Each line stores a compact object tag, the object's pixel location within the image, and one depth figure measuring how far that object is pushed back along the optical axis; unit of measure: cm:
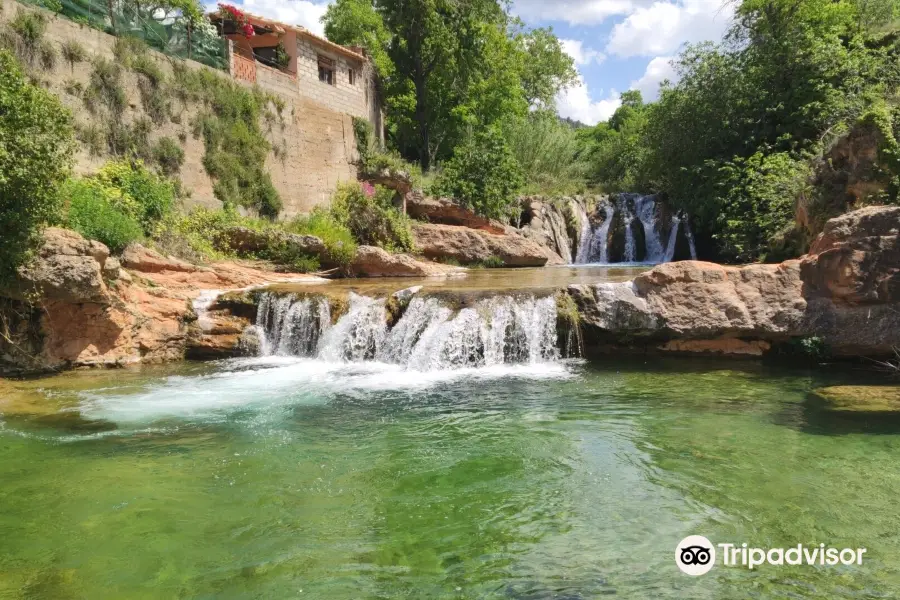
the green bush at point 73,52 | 1355
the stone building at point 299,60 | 2078
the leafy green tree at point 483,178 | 2158
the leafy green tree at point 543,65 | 3519
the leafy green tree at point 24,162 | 771
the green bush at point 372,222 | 1806
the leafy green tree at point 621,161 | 2630
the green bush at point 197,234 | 1248
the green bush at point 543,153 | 2805
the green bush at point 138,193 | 1205
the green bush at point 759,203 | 1281
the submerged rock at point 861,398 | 655
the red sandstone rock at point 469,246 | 1931
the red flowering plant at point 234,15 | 2159
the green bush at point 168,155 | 1540
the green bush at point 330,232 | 1516
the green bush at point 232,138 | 1680
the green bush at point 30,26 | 1268
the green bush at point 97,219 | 977
